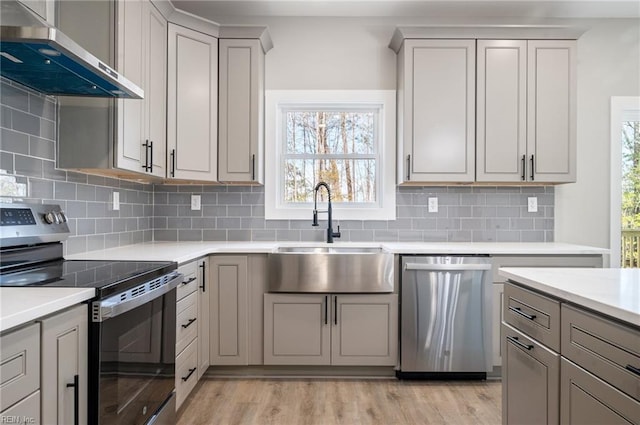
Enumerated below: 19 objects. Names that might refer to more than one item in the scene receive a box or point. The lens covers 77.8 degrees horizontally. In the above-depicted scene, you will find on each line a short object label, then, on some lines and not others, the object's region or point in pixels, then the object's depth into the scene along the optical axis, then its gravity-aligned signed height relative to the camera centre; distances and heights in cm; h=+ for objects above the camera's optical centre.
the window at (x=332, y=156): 336 +50
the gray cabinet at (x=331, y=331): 277 -82
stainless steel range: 133 -38
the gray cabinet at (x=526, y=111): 301 +80
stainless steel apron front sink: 272 -40
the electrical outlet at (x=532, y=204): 336 +10
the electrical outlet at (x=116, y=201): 270 +7
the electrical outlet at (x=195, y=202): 335 +9
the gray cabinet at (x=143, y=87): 216 +78
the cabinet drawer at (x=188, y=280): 222 -40
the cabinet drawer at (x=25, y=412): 95 -50
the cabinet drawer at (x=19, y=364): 94 -38
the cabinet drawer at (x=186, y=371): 221 -94
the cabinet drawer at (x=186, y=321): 221 -64
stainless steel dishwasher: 273 -68
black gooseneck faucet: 312 -3
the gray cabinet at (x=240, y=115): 304 +76
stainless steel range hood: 133 +59
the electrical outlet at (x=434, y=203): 337 +9
